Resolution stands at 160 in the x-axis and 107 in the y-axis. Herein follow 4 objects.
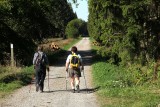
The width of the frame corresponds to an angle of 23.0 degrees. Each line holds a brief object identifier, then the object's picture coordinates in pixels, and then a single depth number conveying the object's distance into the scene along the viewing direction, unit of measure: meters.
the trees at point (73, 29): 115.75
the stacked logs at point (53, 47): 52.23
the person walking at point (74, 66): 16.11
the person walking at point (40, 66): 16.30
